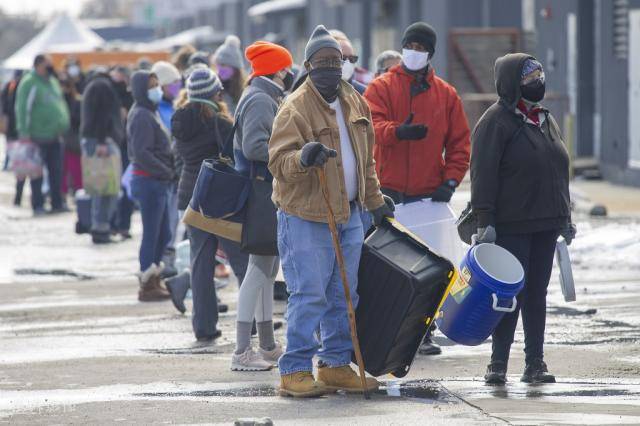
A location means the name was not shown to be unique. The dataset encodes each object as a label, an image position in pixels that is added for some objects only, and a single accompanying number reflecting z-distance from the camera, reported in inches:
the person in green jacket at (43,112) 1639.4
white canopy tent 3430.1
